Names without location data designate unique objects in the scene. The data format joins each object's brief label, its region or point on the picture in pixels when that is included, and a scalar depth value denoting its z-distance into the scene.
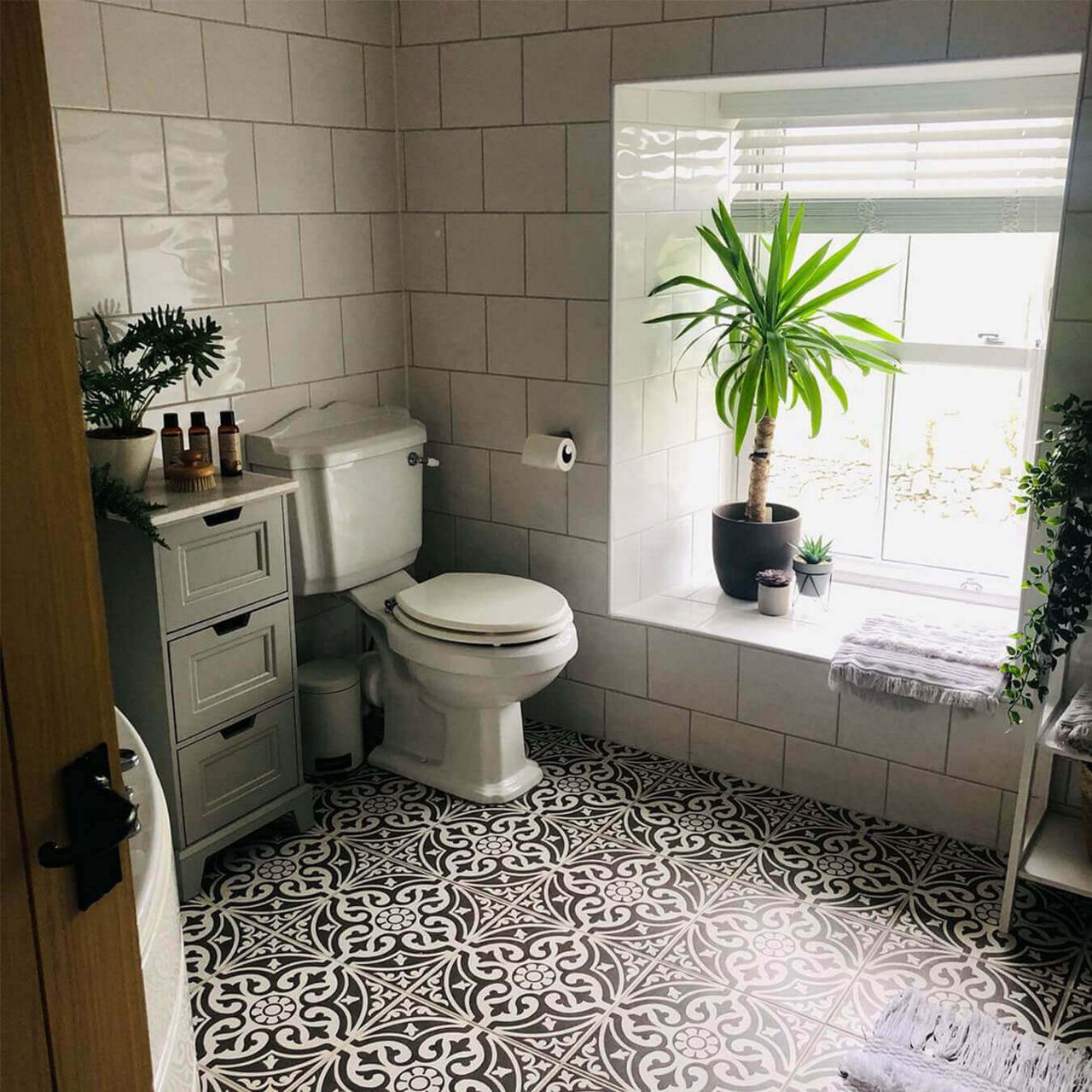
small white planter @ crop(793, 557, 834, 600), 3.28
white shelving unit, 2.36
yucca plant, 3.04
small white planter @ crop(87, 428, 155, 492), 2.45
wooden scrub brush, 2.57
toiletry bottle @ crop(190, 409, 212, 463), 2.59
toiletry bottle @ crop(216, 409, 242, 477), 2.70
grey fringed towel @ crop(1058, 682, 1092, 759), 2.24
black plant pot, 3.31
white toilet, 2.89
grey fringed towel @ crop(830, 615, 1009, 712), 2.67
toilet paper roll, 3.14
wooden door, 0.90
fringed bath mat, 2.04
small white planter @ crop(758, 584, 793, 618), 3.21
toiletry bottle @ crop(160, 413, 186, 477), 2.61
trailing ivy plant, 2.21
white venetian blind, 2.91
